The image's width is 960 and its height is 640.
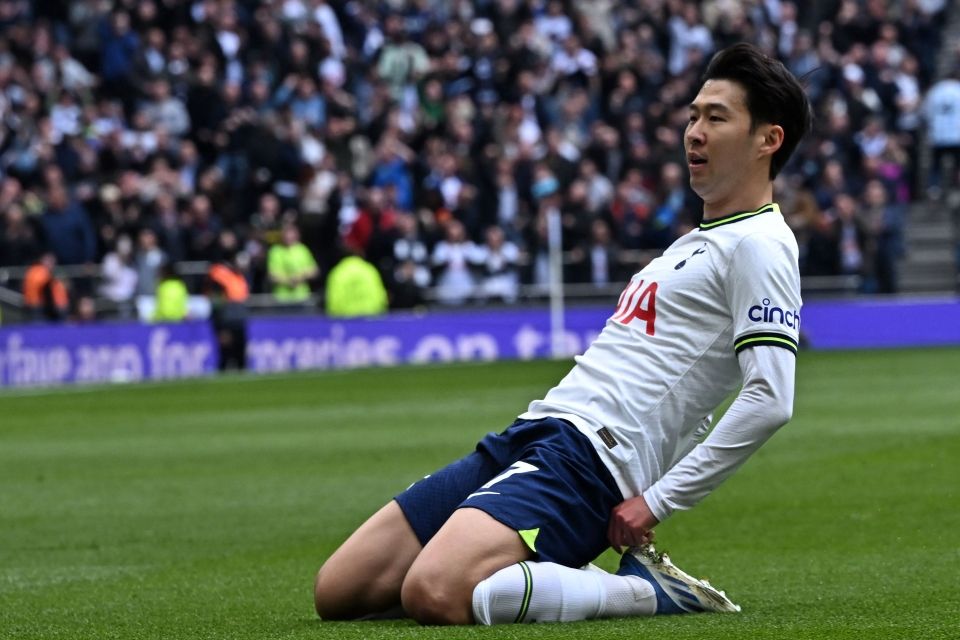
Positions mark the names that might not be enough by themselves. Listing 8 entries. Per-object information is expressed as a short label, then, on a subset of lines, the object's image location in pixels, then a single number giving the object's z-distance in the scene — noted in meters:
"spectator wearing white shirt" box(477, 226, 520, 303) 29.05
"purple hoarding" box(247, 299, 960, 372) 27.58
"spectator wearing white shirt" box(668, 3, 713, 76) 34.09
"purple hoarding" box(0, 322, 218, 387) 25.78
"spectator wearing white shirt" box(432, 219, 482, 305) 29.05
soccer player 6.12
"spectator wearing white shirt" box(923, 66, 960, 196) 32.72
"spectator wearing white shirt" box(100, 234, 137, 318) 27.48
